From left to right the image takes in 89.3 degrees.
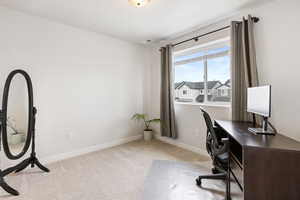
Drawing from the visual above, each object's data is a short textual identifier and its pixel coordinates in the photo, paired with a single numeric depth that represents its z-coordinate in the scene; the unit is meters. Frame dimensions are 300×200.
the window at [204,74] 2.84
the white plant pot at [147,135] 4.01
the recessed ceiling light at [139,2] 2.12
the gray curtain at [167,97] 3.50
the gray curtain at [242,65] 2.26
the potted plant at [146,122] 3.88
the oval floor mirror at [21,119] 2.23
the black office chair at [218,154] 1.65
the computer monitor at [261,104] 1.67
